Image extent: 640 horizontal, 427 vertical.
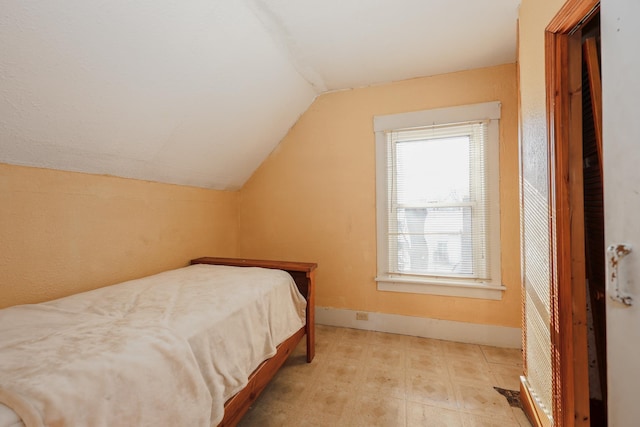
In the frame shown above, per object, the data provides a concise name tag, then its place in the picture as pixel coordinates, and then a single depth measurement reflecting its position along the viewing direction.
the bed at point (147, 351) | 0.68
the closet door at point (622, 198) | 0.59
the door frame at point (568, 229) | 1.07
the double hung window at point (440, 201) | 2.22
